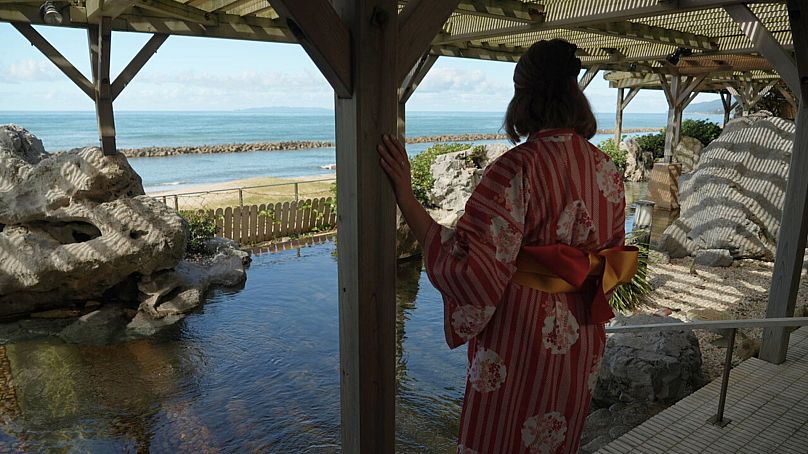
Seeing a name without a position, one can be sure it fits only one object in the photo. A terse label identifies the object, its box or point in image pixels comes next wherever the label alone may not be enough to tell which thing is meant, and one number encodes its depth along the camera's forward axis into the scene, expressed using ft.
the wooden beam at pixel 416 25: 4.52
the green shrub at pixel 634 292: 19.70
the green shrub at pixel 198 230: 25.32
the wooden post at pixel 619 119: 52.31
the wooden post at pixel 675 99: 34.32
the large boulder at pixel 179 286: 19.47
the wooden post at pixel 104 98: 17.76
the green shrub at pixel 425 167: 31.83
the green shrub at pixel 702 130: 54.24
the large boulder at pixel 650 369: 11.87
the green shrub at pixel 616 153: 51.78
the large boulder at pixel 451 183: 29.86
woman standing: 3.97
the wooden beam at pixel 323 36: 3.76
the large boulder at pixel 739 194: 24.41
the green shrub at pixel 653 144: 57.67
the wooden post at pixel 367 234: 4.26
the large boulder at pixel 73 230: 19.13
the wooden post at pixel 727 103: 63.33
